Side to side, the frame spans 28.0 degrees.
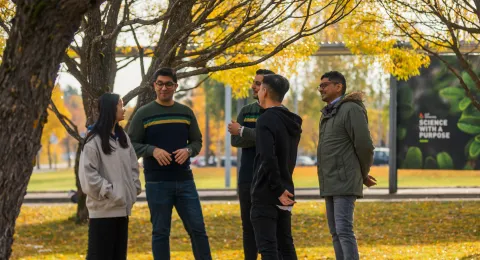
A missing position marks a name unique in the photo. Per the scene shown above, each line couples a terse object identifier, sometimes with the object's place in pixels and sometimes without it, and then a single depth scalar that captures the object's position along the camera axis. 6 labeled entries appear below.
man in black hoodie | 7.52
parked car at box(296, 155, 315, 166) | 69.70
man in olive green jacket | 8.33
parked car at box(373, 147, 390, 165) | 59.91
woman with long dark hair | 7.45
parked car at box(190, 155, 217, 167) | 71.11
